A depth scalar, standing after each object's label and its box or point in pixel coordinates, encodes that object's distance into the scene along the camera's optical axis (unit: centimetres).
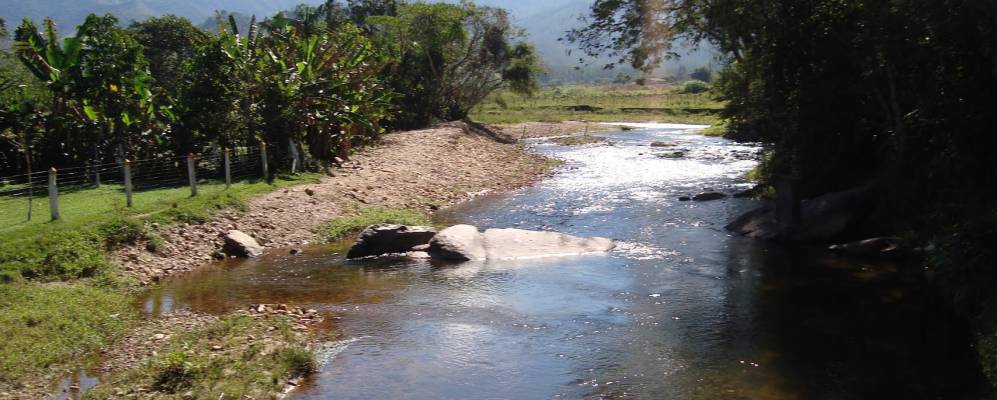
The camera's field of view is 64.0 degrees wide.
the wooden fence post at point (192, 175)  1925
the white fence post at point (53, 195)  1540
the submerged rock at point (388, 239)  1755
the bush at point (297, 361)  1025
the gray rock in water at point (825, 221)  1814
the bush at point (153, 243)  1620
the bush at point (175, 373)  936
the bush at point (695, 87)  8612
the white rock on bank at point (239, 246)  1762
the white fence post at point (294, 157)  2477
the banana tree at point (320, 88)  2502
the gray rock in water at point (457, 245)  1708
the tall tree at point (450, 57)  4506
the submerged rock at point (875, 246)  1647
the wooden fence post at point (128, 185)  1758
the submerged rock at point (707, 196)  2475
